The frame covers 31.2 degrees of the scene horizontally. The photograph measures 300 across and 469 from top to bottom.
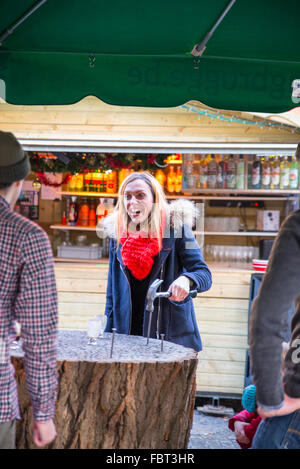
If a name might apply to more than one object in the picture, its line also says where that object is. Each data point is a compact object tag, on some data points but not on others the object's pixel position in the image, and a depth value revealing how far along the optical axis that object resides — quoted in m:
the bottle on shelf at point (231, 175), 5.97
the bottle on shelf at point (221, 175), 5.98
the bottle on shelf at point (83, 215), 6.67
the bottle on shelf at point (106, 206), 6.57
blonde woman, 3.30
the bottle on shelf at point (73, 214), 6.68
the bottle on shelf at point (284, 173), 5.94
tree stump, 2.45
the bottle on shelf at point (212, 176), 5.98
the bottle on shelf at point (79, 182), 6.31
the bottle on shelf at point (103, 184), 6.41
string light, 5.27
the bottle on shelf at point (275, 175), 5.95
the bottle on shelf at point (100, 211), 6.59
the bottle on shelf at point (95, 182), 6.40
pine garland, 5.89
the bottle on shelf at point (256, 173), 5.95
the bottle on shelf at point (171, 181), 6.14
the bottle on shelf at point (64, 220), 6.77
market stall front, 5.43
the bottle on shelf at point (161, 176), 6.08
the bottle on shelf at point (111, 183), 6.34
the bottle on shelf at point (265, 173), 5.95
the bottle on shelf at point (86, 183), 6.43
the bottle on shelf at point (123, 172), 6.22
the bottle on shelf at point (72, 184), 6.46
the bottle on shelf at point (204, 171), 5.98
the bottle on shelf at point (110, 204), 6.57
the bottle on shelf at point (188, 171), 5.97
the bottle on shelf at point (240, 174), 5.96
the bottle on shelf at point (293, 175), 5.93
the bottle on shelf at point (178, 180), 6.16
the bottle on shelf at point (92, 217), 6.66
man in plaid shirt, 1.75
